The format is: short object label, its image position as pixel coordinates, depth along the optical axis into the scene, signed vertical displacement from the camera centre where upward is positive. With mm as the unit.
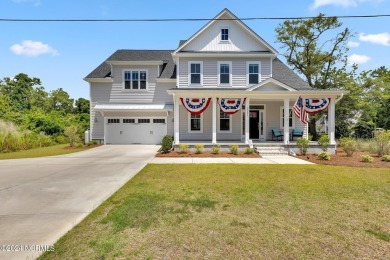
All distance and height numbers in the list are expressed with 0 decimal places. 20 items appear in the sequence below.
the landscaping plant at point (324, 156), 11945 -1354
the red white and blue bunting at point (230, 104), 14992 +1847
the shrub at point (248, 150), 13859 -1189
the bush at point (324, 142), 14094 -683
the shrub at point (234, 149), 13898 -1129
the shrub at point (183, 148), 14062 -1085
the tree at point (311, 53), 22797 +8562
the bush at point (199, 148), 13961 -1076
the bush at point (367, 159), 11117 -1390
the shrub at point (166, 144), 14092 -834
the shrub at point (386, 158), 11404 -1380
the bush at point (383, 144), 12961 -736
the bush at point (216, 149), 13773 -1123
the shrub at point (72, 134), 18047 -271
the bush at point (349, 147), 13055 -925
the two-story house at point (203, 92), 15234 +3047
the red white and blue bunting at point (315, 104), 14938 +1860
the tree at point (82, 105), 36938 +4329
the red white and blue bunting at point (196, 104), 15109 +1857
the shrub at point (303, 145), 13930 -867
